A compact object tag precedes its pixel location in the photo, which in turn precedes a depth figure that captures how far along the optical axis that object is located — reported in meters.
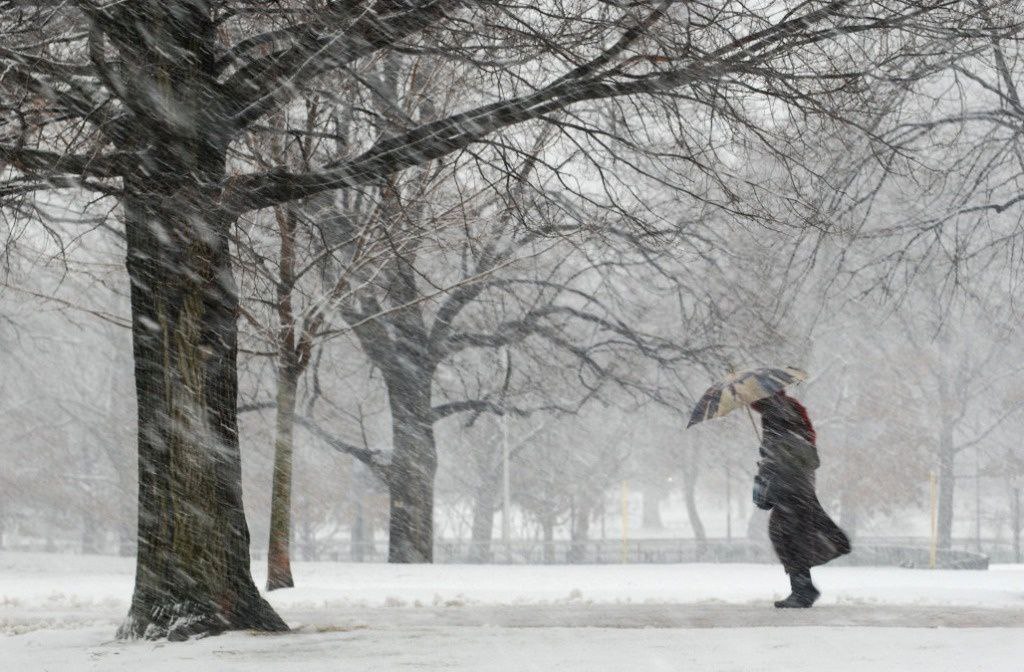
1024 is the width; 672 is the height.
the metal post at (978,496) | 41.17
